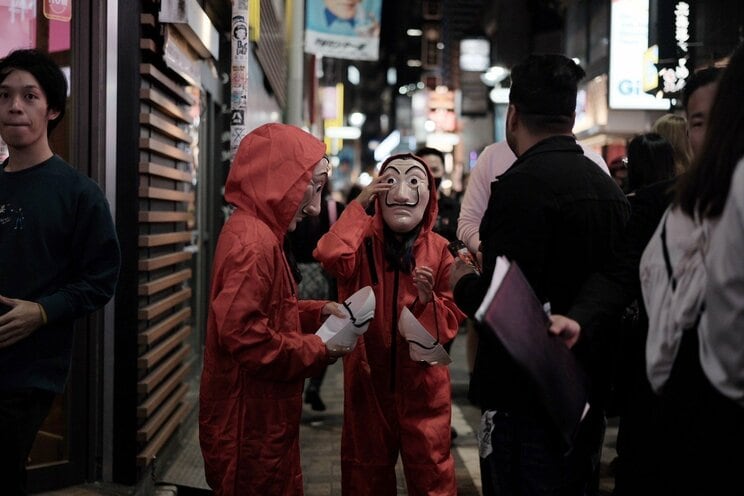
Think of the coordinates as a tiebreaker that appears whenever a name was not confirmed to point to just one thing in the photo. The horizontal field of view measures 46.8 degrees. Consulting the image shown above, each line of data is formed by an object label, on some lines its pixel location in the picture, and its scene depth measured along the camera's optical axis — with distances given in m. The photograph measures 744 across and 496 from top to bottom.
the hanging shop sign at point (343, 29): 12.34
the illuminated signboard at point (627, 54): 15.16
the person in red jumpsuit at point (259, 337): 3.47
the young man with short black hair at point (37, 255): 3.25
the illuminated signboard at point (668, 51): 7.75
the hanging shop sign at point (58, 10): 4.89
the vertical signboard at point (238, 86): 4.75
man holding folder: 3.02
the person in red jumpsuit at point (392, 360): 4.59
